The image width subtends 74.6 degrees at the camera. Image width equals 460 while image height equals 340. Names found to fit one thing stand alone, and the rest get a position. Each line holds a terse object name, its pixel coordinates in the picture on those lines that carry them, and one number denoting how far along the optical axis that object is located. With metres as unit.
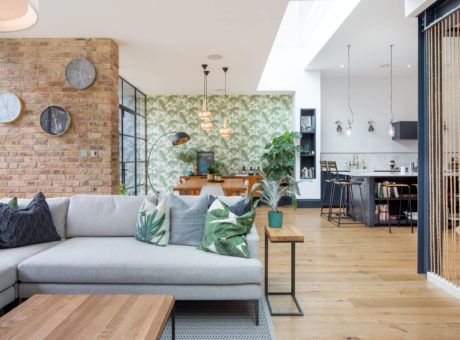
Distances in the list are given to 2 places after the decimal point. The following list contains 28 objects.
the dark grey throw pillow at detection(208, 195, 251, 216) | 2.60
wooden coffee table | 1.37
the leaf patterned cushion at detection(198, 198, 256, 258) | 2.32
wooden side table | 2.35
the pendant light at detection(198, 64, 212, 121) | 5.31
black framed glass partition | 6.52
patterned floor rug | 2.04
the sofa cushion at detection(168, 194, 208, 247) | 2.61
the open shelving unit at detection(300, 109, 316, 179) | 7.44
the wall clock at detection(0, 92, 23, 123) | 4.27
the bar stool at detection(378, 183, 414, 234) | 5.02
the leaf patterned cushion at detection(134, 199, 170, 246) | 2.60
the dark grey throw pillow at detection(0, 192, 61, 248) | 2.50
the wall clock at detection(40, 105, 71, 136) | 4.30
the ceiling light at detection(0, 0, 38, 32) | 1.21
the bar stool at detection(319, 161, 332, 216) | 6.41
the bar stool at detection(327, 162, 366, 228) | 5.52
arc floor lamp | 5.28
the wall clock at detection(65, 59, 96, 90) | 4.29
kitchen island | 5.29
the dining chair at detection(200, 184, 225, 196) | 3.70
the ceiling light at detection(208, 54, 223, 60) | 5.12
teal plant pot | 2.60
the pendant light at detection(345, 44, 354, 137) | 7.74
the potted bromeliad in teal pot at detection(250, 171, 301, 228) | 2.59
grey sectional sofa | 2.17
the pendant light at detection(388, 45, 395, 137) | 6.56
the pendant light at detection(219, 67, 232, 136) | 6.31
